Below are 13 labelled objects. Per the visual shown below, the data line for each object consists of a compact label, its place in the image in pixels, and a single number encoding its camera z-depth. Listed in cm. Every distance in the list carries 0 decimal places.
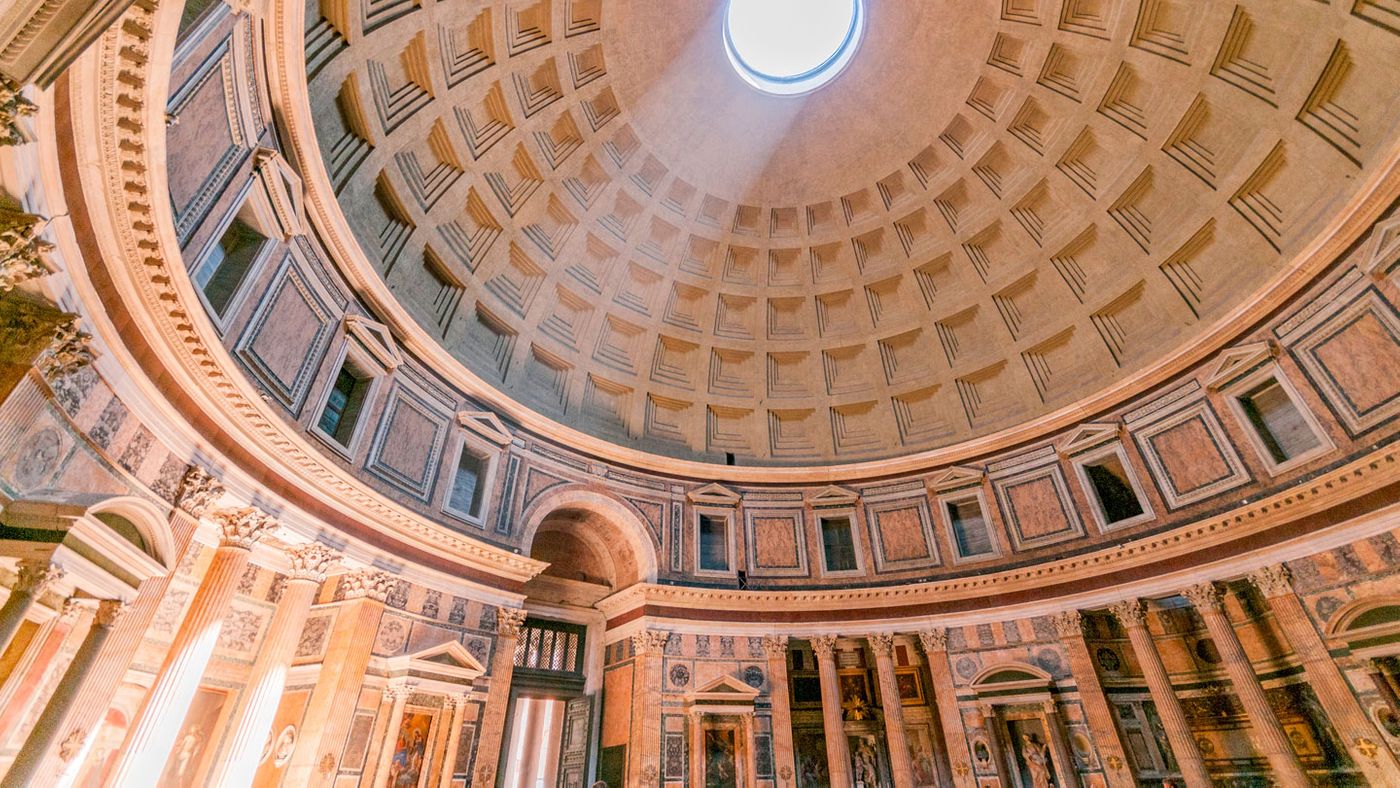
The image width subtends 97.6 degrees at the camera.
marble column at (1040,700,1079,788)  1540
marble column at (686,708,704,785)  1659
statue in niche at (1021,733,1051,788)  1563
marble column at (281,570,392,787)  1159
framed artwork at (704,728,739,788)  1692
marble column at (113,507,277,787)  886
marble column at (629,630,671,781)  1658
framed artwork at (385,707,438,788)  1284
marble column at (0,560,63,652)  598
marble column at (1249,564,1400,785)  1178
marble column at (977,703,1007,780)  1622
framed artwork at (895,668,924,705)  1895
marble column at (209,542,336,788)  1068
